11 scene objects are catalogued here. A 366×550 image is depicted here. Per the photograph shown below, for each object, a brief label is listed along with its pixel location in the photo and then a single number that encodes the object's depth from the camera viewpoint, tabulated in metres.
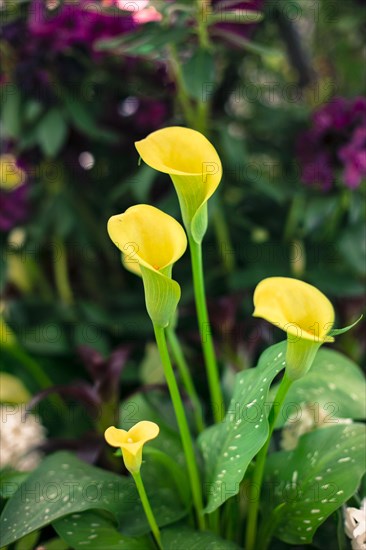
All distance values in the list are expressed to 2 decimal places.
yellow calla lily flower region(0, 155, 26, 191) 0.82
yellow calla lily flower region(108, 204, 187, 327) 0.37
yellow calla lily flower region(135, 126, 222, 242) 0.39
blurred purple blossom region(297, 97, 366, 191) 0.70
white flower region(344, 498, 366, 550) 0.42
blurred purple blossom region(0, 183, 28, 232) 0.77
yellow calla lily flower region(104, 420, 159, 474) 0.36
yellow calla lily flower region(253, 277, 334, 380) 0.35
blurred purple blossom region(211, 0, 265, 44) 0.65
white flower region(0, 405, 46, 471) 0.67
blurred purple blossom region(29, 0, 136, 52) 0.68
